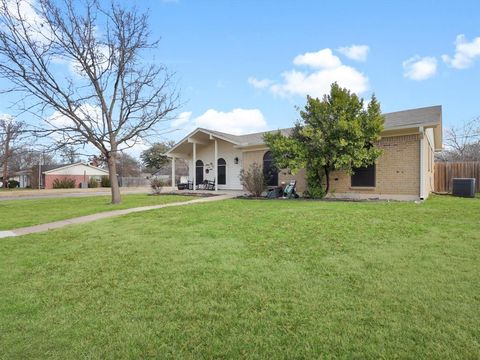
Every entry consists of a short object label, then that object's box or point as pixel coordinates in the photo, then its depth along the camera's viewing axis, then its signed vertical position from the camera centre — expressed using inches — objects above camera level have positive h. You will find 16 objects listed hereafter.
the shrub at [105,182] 1690.5 -8.8
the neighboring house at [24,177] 1939.0 +26.6
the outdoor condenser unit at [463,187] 570.3 -15.5
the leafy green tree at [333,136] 492.1 +71.9
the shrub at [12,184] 1796.9 -18.3
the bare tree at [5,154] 1412.2 +127.3
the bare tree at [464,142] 1267.2 +160.3
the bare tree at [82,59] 543.8 +225.3
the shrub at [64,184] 1617.9 -17.7
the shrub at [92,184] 1683.1 -19.2
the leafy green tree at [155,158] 2000.5 +149.6
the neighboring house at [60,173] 1744.6 +43.0
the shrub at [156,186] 807.7 -15.4
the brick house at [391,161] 498.9 +33.9
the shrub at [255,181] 631.8 -2.7
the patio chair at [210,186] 872.8 -17.2
